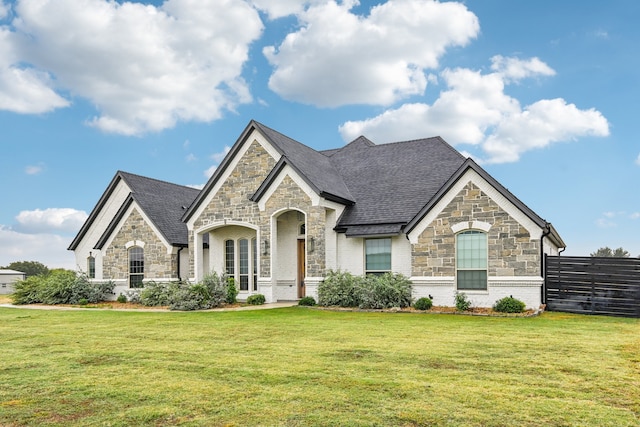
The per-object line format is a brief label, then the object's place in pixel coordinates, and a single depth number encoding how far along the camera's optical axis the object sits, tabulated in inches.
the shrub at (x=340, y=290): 777.6
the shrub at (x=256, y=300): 859.3
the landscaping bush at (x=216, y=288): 854.5
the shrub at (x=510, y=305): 682.0
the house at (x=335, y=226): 721.0
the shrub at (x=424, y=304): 734.5
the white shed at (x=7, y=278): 2034.9
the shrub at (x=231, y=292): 875.4
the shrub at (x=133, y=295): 1009.2
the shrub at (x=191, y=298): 821.9
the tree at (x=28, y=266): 2714.1
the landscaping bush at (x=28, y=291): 1043.3
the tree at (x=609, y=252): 1890.1
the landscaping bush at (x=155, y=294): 924.6
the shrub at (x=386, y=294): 748.6
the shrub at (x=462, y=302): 714.8
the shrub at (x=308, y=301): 806.5
